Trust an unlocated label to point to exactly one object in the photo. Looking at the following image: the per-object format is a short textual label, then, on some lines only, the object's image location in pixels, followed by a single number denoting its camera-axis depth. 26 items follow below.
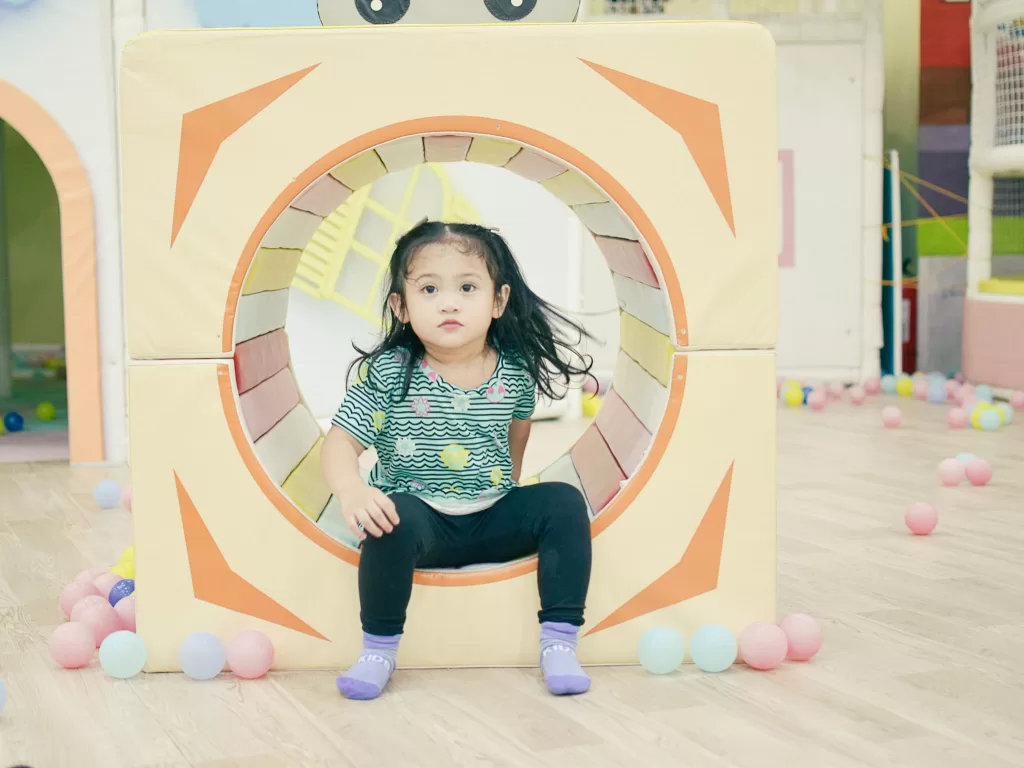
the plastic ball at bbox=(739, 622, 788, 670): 1.75
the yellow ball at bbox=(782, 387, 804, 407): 4.96
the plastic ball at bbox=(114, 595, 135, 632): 1.93
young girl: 1.72
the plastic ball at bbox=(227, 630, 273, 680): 1.75
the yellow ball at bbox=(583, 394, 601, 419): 4.58
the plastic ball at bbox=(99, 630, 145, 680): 1.75
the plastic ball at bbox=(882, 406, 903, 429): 4.28
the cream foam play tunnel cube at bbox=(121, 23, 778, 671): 1.75
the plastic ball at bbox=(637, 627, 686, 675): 1.75
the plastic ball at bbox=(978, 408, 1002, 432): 4.20
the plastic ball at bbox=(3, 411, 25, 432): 4.33
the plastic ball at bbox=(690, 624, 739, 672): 1.75
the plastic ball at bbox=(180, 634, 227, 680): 1.74
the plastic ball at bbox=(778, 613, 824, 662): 1.80
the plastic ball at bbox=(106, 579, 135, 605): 2.06
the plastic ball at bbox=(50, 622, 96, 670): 1.79
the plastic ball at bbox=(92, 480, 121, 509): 3.02
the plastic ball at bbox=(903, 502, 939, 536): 2.65
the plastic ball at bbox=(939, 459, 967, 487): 3.22
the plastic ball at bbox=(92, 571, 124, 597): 2.13
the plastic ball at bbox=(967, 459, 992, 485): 3.21
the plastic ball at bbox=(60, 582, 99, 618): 2.09
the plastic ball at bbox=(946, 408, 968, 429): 4.28
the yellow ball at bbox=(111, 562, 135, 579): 2.23
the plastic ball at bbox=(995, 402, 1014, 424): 4.30
